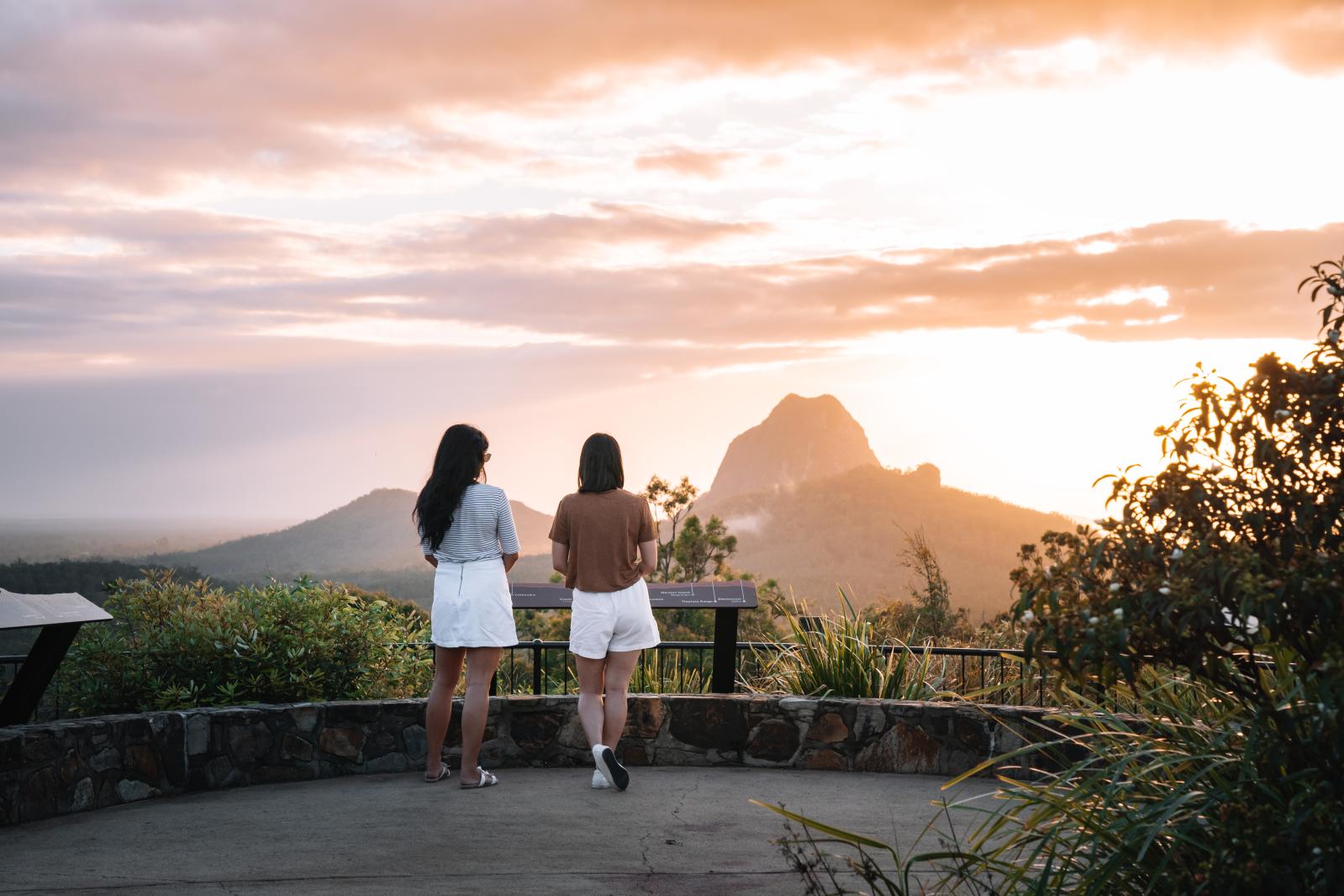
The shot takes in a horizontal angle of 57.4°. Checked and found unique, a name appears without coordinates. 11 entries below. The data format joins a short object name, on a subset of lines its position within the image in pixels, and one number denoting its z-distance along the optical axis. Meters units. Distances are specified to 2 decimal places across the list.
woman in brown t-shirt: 6.48
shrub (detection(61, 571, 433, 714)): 7.05
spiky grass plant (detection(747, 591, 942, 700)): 7.65
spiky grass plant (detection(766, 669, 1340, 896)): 3.31
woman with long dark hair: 6.34
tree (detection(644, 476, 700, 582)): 20.25
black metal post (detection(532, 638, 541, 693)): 7.92
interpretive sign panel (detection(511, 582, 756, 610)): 7.77
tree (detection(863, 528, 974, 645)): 15.21
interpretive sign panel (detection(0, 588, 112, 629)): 5.77
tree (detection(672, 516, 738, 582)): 19.48
